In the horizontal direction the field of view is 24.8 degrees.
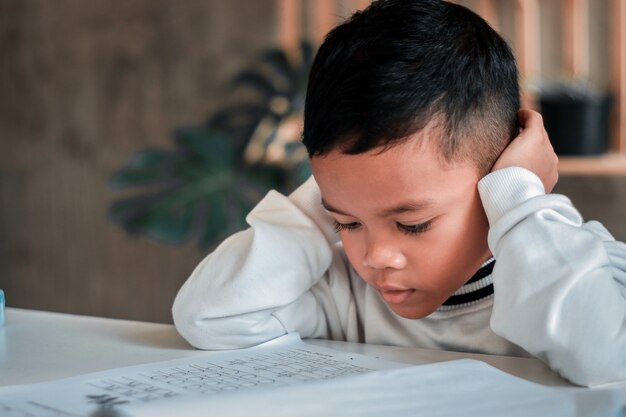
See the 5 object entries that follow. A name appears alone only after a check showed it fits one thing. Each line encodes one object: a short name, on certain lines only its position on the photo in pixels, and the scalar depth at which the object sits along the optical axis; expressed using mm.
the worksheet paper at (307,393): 749
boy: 853
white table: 885
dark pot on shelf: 2179
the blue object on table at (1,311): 1059
